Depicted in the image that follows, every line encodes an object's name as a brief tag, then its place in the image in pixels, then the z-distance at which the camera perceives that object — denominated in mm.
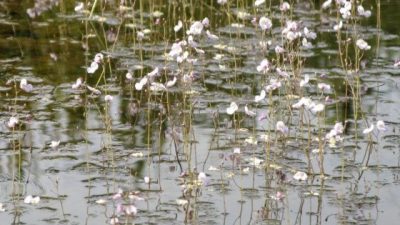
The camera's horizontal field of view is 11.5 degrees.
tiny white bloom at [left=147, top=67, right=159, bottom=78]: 11942
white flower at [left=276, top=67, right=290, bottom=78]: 11875
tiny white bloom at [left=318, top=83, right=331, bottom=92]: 11474
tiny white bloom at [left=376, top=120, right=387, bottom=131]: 11137
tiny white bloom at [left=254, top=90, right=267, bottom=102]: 11528
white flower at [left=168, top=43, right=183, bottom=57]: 12217
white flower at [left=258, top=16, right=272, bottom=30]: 13473
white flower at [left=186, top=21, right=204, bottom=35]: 13059
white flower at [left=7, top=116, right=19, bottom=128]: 11014
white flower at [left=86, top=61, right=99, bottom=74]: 12577
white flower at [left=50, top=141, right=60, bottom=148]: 11665
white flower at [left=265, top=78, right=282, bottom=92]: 11619
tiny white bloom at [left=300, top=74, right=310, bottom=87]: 11786
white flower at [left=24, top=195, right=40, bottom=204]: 10034
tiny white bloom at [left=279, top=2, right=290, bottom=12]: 14760
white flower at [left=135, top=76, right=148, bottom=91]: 12103
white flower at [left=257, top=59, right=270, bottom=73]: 11612
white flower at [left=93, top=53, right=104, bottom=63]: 12500
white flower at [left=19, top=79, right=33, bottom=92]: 11676
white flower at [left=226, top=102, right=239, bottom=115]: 11727
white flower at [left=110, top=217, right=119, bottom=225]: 9028
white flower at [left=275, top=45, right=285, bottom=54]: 13006
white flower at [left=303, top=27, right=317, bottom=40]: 13656
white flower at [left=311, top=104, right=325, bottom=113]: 10929
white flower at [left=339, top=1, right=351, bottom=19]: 13282
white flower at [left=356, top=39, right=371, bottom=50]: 13259
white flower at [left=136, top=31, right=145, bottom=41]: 15526
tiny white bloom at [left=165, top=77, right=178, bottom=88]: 12136
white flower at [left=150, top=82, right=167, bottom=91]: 12156
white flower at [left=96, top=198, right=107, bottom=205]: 10638
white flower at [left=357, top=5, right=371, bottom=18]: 14116
